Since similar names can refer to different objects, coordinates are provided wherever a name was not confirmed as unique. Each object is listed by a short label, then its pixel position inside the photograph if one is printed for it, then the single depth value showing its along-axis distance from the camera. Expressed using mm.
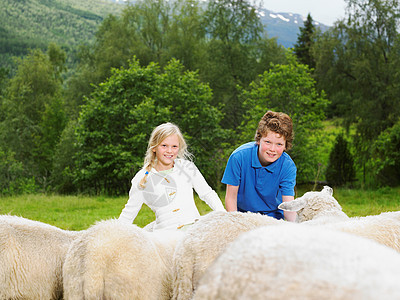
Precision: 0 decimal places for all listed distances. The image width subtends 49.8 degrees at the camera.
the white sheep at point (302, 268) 1366
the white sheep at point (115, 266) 3270
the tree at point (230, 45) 30406
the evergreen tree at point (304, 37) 45062
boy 5297
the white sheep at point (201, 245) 3291
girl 4922
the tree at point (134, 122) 21578
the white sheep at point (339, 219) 3598
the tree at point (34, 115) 34781
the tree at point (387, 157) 20422
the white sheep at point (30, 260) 3656
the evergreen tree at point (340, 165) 21797
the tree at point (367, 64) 22328
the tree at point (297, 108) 21078
